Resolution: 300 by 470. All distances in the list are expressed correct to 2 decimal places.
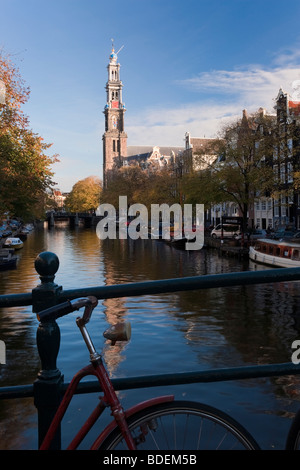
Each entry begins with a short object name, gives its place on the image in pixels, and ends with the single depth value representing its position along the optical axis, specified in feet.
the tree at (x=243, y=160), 156.87
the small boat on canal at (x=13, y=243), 179.93
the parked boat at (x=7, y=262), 122.93
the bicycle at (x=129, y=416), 7.82
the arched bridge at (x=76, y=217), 478.02
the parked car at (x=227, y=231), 199.23
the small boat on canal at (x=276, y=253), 114.93
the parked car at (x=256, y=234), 174.61
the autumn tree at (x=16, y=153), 84.84
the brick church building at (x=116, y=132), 565.25
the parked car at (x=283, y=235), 156.87
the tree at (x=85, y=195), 521.65
